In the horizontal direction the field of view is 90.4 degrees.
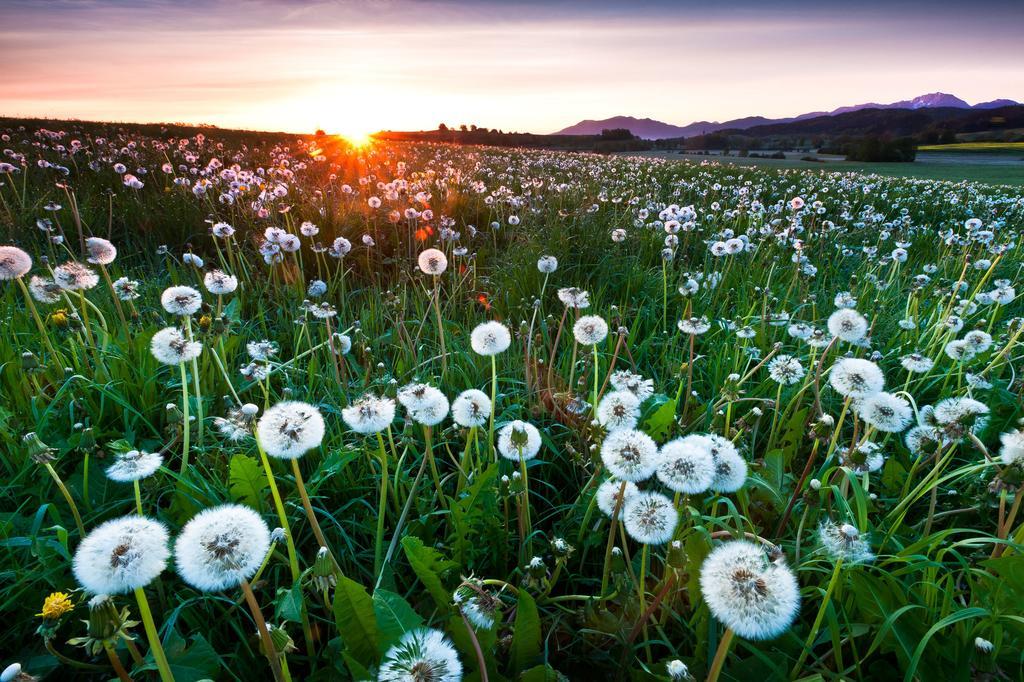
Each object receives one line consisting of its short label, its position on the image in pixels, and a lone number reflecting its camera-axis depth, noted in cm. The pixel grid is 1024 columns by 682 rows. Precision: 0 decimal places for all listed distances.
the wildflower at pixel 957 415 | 43
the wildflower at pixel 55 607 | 30
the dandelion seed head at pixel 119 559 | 26
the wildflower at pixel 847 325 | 59
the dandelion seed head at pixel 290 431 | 34
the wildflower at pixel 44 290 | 69
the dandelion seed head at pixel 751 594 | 25
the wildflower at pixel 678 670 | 29
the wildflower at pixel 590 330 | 60
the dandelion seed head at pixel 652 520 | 35
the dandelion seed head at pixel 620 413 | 44
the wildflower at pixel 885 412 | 44
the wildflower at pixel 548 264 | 90
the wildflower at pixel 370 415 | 40
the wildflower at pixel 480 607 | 32
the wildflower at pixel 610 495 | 41
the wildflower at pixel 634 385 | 58
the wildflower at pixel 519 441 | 43
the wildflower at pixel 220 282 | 71
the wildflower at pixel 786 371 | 59
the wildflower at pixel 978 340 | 66
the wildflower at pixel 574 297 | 70
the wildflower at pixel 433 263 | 76
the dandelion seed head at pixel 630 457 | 35
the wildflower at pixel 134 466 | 36
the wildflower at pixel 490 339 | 54
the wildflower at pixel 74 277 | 65
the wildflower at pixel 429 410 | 44
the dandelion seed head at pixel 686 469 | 34
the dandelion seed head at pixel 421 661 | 26
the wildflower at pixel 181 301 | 55
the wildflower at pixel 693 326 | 66
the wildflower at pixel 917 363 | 63
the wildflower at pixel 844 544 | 34
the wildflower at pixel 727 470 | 38
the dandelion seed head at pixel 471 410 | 46
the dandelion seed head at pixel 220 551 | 27
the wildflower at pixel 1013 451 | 38
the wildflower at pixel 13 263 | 62
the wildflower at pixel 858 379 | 44
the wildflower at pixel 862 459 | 44
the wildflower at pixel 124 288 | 74
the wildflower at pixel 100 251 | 72
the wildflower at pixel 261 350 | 66
